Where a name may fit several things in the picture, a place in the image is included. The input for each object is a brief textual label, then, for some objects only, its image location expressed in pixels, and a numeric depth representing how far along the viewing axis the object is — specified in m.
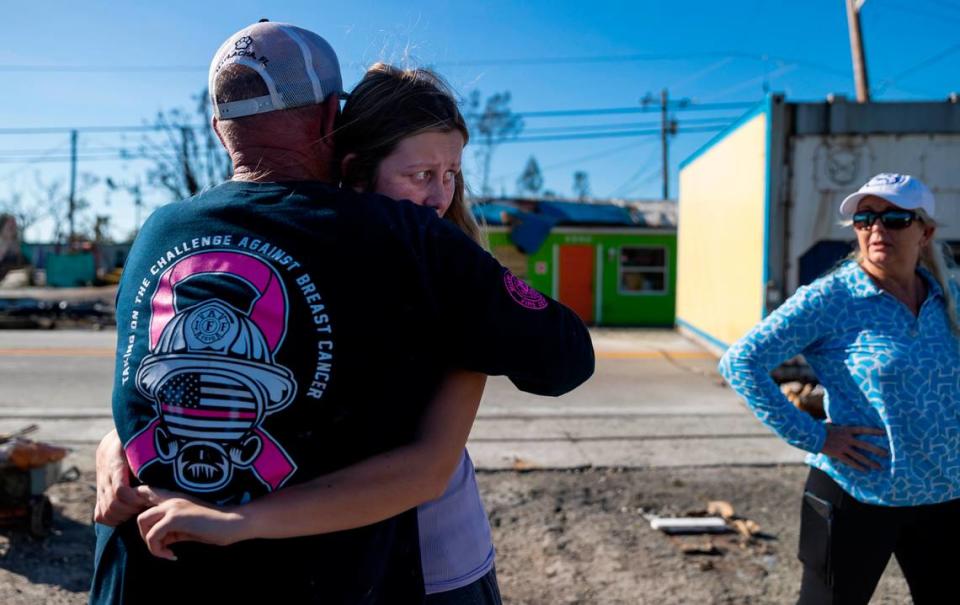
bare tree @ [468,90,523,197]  28.02
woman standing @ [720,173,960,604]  2.45
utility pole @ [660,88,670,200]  31.58
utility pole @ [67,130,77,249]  37.54
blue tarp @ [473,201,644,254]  18.69
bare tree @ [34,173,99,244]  38.34
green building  18.86
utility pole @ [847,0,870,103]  13.20
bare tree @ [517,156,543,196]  55.72
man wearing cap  1.16
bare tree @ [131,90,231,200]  30.14
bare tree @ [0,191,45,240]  37.59
